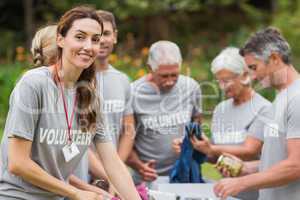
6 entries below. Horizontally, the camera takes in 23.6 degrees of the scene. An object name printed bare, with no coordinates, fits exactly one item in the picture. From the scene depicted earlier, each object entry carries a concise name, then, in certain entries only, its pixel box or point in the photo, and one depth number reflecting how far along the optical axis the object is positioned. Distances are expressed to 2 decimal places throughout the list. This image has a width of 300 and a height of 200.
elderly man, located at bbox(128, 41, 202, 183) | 5.39
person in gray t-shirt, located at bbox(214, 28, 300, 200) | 3.92
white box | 4.53
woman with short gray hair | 4.86
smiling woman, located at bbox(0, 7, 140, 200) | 3.23
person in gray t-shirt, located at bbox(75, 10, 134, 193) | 5.16
